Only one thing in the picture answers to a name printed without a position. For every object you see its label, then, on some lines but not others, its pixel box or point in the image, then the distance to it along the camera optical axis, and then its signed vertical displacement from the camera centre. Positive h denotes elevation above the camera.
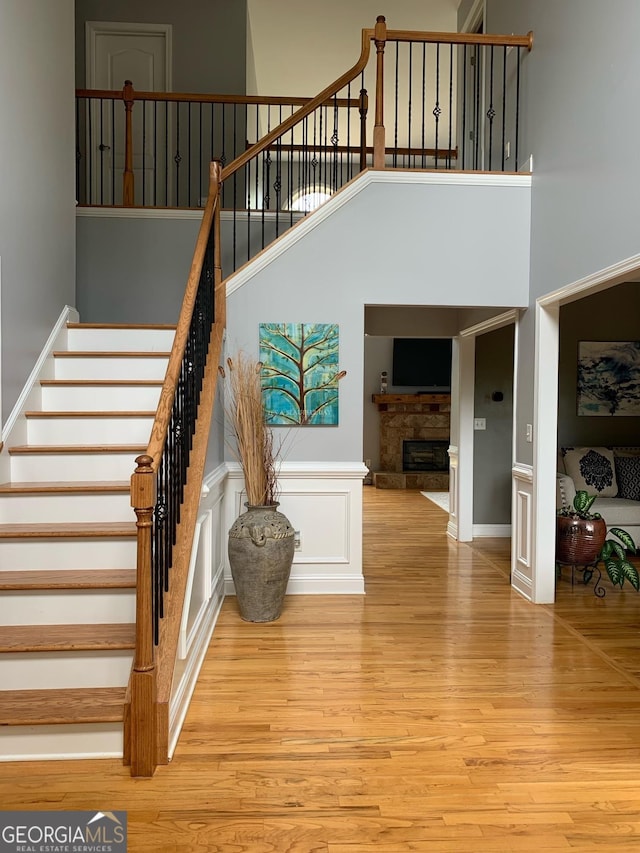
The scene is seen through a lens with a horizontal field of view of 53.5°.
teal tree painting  4.49 +0.31
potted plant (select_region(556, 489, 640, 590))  4.57 -0.85
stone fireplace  10.72 -0.25
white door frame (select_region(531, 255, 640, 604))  4.27 -0.21
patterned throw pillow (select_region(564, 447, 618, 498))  5.89 -0.48
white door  6.55 +3.57
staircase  2.35 -0.65
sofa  5.67 -0.55
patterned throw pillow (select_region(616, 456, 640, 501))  5.92 -0.55
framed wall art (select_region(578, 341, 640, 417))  6.41 +0.42
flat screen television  10.91 +0.94
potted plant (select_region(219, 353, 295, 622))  3.85 -0.68
